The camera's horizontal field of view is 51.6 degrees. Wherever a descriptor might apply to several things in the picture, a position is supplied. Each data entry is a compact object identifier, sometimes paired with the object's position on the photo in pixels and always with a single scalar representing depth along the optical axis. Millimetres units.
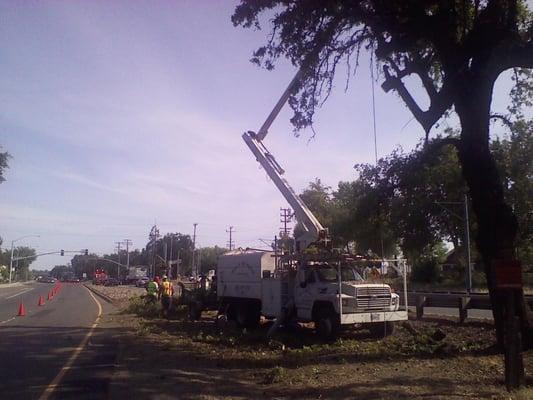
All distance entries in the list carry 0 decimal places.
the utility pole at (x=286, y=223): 38625
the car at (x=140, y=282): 79250
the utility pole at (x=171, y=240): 111625
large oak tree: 11031
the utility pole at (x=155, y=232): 95050
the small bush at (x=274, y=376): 9750
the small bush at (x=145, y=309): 23859
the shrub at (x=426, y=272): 53531
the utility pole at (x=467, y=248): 33538
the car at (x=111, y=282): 90625
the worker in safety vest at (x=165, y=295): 24200
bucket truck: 14883
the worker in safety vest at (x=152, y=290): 26125
